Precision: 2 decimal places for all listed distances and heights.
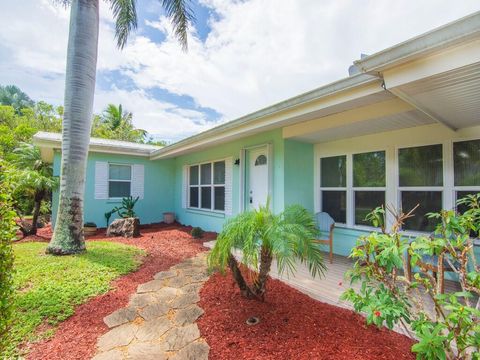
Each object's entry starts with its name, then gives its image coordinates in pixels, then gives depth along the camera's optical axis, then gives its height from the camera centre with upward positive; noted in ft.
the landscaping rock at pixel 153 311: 9.55 -5.25
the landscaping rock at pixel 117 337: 7.75 -5.27
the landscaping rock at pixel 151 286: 11.89 -5.23
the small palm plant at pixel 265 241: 7.75 -1.87
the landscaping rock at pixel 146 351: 7.16 -5.22
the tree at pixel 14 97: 91.28 +37.21
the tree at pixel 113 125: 70.28 +19.65
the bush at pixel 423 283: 4.58 -2.33
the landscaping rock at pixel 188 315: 9.05 -5.17
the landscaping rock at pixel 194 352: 7.09 -5.15
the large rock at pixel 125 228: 23.65 -4.19
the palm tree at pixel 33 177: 21.72 +0.90
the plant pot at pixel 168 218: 32.24 -4.20
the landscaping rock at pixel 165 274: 13.55 -5.20
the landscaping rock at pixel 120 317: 9.05 -5.27
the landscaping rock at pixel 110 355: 7.11 -5.23
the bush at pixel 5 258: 5.37 -1.71
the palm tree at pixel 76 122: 16.72 +4.78
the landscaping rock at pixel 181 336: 7.69 -5.19
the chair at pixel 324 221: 17.31 -2.41
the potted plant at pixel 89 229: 25.67 -4.63
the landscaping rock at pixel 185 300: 10.31 -5.18
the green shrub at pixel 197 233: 23.77 -4.63
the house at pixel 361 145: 7.40 +3.35
